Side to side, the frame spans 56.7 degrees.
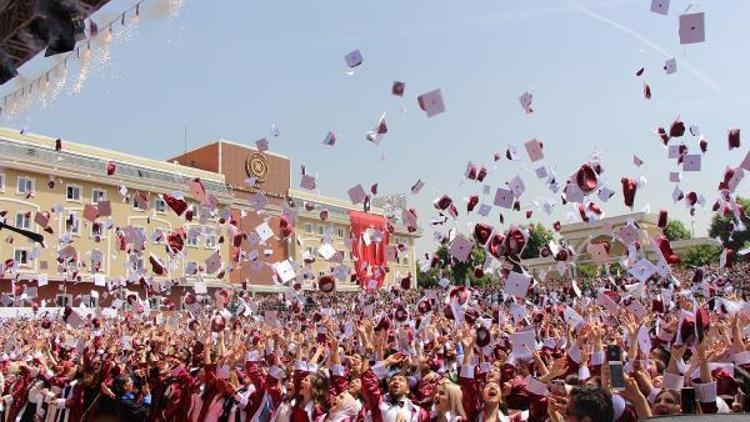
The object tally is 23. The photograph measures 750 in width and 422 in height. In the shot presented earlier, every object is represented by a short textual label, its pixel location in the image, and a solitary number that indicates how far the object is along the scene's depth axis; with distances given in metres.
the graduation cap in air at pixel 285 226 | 10.88
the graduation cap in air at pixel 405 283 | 10.84
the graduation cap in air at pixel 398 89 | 9.02
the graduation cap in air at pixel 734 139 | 9.11
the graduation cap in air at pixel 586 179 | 8.81
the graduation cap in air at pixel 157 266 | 12.04
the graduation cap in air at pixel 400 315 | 10.23
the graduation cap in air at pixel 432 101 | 8.23
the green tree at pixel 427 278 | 58.56
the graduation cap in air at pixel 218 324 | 9.27
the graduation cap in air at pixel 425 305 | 10.55
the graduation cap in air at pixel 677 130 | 9.00
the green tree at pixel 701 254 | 35.38
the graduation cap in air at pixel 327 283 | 9.92
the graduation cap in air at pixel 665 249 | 7.97
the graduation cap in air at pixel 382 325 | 8.56
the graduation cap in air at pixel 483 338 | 6.56
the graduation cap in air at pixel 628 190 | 8.66
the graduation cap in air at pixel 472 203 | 10.48
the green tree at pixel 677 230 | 79.56
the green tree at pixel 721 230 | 55.72
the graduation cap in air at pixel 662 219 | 9.62
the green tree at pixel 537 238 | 74.66
